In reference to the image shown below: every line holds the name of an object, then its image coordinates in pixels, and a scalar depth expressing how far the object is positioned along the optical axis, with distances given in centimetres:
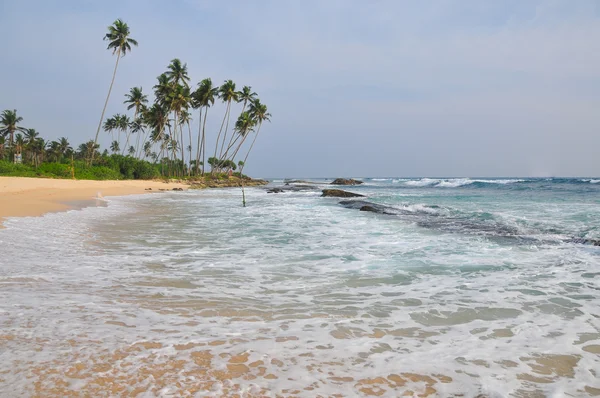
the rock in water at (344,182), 6894
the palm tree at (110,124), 8148
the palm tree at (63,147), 8619
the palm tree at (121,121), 8069
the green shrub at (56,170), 4166
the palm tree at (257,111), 6644
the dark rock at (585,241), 854
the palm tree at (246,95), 6275
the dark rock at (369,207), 1677
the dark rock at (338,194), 2853
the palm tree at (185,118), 6831
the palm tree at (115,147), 10820
